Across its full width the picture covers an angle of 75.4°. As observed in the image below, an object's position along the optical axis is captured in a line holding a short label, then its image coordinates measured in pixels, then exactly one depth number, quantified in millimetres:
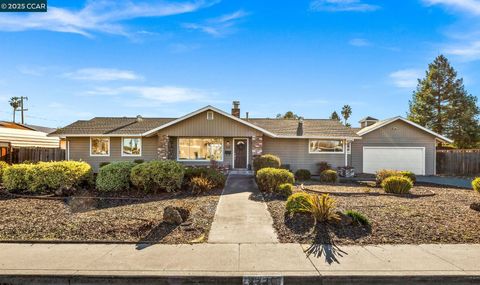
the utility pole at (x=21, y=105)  47194
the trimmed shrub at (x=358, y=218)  7499
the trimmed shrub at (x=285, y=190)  11141
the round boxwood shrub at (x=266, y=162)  16469
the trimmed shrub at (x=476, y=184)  10977
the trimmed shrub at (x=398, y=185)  12492
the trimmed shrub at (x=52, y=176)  11703
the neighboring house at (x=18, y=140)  21562
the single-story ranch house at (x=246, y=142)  19934
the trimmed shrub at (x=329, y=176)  17734
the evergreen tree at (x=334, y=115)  57625
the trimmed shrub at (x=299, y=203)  8141
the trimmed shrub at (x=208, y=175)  13070
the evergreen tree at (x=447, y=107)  33156
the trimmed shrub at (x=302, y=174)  18630
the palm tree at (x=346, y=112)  59219
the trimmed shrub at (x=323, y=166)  20719
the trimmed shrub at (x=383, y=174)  15425
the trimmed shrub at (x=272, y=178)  11867
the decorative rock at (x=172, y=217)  7559
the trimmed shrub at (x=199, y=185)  11984
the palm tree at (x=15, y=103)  56850
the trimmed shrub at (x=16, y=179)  11812
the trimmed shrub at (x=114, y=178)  12141
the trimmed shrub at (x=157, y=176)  11938
